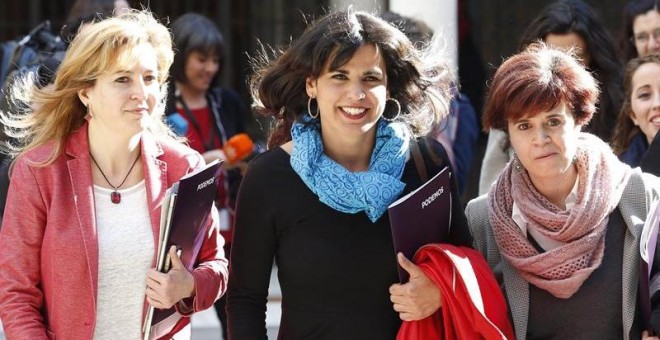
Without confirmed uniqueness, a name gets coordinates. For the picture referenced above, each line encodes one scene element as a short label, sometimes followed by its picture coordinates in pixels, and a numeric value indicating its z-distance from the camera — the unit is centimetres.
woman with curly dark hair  757
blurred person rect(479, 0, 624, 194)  1084
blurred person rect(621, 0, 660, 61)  1130
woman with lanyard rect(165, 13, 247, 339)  1233
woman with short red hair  764
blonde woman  772
